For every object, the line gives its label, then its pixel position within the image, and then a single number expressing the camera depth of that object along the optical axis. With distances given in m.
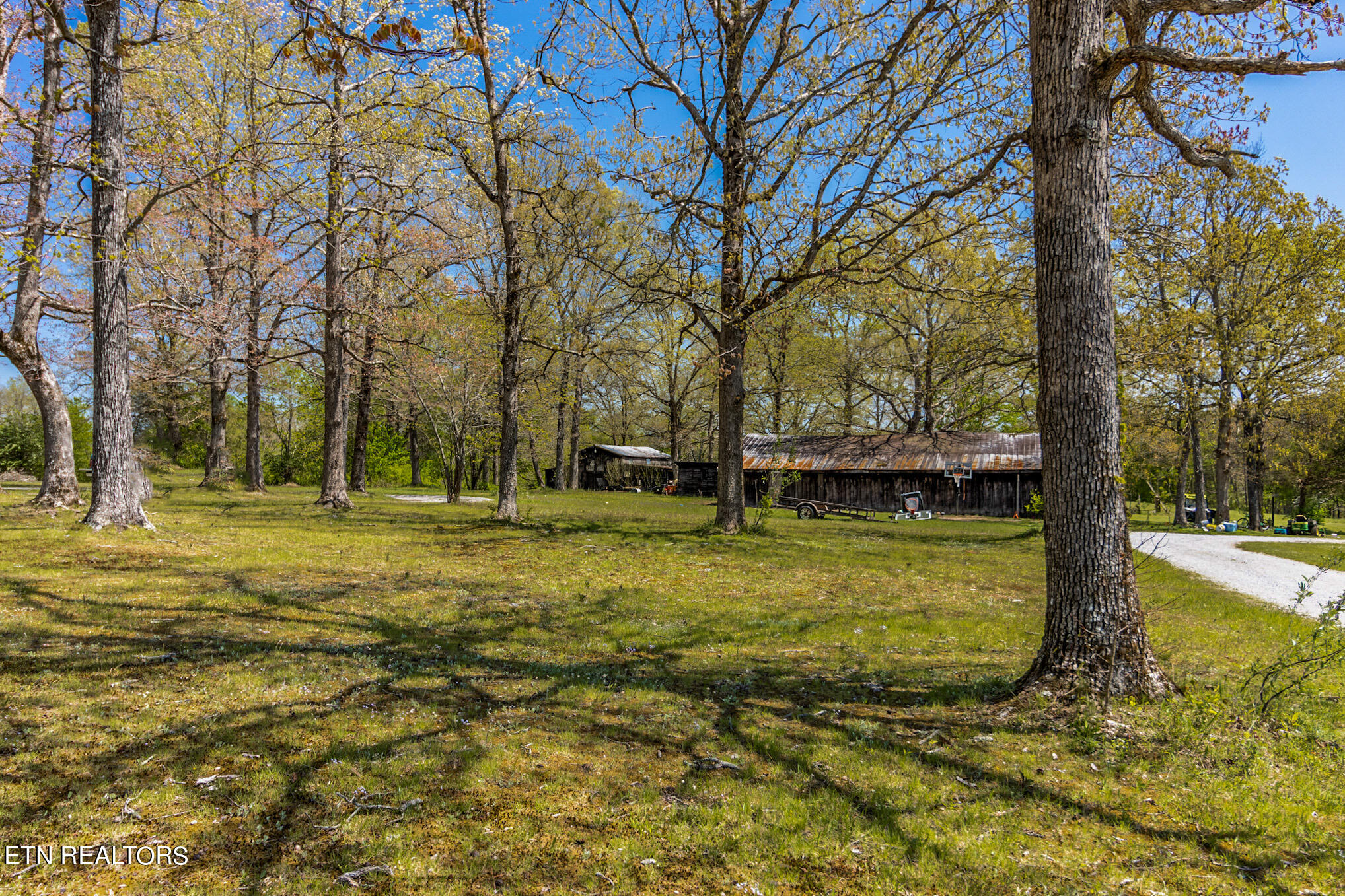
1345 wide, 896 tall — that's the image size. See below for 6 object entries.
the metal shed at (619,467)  53.15
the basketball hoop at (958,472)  36.31
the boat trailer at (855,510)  32.72
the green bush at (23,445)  32.16
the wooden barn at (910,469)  36.00
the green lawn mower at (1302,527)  31.67
